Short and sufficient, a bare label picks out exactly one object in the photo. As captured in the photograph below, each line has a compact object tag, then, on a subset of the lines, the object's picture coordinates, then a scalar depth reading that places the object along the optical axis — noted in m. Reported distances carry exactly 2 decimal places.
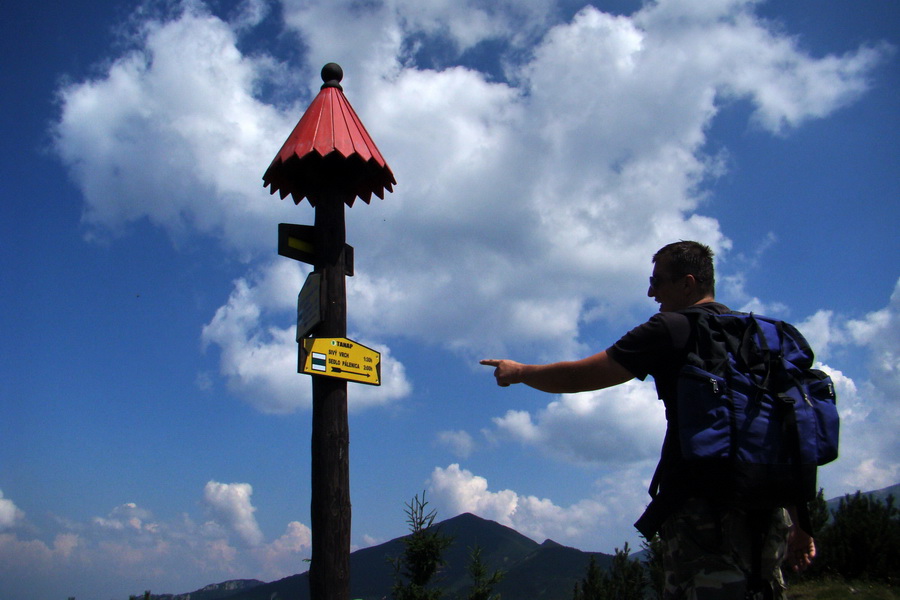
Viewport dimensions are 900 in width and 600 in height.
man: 2.33
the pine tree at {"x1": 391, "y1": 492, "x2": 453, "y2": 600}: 13.36
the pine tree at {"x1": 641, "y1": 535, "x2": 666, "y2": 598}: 15.36
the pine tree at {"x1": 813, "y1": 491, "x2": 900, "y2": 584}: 15.74
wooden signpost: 5.09
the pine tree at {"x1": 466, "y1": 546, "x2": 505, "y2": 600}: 14.61
